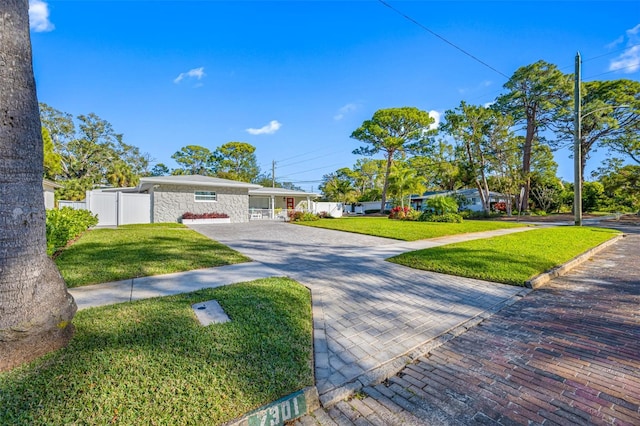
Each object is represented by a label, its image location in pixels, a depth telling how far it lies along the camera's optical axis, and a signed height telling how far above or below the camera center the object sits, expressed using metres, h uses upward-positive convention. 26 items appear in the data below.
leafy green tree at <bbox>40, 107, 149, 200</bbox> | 28.42 +7.01
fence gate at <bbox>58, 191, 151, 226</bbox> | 14.20 +0.15
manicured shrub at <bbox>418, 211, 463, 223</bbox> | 17.08 -0.55
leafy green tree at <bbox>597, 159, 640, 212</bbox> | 21.02 +2.08
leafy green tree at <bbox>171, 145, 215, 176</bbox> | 40.47 +7.55
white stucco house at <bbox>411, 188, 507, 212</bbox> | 32.41 +1.72
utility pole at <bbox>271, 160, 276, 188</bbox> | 36.96 +6.06
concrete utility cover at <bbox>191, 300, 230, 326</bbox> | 3.00 -1.25
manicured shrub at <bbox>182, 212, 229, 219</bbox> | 16.98 -0.41
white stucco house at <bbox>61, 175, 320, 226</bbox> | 14.66 +0.53
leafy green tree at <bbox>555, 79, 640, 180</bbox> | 22.56 +8.13
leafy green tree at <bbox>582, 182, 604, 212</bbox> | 26.88 +1.44
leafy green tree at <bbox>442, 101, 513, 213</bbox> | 24.12 +7.26
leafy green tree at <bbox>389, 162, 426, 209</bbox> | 21.22 +2.11
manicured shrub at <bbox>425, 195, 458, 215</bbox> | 18.12 +0.31
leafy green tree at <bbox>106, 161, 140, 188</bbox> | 27.66 +3.44
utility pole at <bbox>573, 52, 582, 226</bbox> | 13.18 +3.73
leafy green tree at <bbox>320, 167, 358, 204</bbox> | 44.28 +3.59
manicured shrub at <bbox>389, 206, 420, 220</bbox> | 18.55 -0.32
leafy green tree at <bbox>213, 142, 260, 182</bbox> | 39.75 +7.76
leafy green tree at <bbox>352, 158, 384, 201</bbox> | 41.53 +5.59
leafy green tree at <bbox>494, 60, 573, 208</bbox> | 22.78 +10.15
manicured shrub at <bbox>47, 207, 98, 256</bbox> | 5.65 -0.51
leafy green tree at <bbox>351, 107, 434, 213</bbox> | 27.20 +8.16
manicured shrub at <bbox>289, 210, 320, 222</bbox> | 19.30 -0.57
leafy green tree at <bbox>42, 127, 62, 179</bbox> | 15.87 +3.49
